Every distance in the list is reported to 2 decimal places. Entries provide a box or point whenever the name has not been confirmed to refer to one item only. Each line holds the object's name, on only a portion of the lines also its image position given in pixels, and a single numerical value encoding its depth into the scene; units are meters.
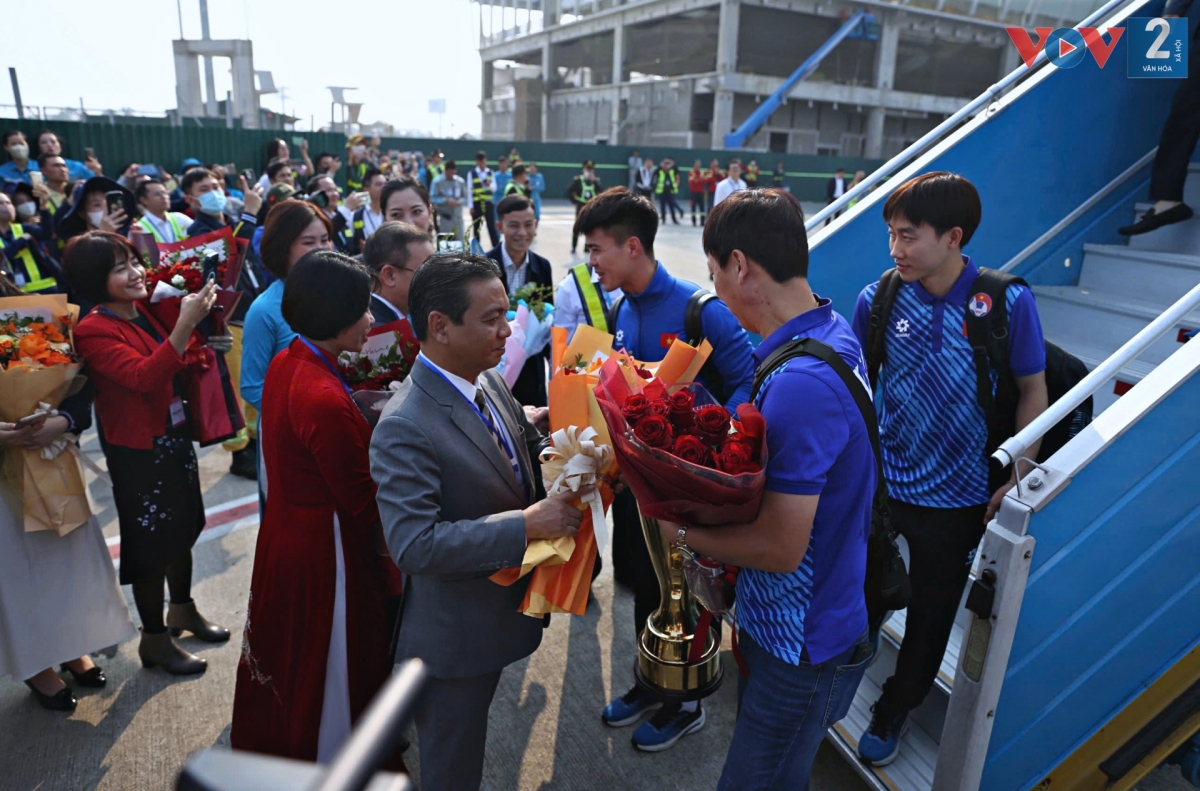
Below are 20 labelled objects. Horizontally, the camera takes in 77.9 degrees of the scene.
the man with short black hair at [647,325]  3.21
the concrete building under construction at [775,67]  41.62
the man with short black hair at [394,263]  3.42
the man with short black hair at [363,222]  7.49
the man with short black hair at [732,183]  17.12
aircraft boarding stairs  2.16
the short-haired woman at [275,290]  3.53
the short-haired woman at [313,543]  2.44
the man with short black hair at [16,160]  9.70
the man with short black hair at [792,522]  1.74
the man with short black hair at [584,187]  20.16
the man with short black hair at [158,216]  6.76
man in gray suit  1.97
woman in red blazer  3.18
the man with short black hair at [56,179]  8.81
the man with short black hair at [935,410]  2.66
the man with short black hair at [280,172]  9.40
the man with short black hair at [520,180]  16.70
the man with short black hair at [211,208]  6.72
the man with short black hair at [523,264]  4.58
